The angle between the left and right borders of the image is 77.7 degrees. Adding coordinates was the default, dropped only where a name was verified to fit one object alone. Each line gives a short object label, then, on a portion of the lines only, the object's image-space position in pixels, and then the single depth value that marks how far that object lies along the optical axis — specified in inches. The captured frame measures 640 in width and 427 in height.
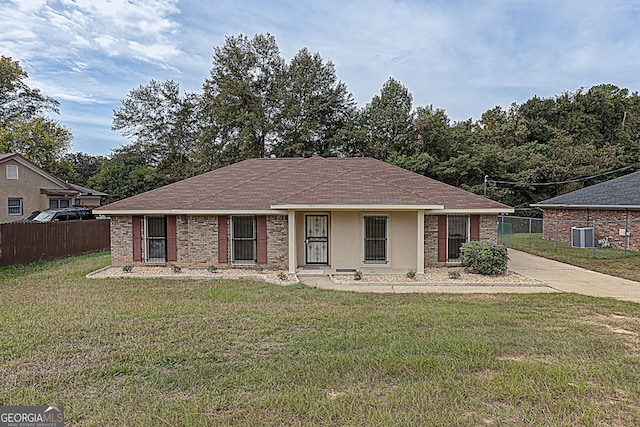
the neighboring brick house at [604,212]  673.6
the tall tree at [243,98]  1200.0
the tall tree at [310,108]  1199.6
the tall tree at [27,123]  1248.2
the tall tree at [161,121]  1496.1
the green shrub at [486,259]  457.7
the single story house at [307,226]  479.5
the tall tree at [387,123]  1201.4
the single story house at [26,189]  930.7
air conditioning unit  711.7
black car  758.5
